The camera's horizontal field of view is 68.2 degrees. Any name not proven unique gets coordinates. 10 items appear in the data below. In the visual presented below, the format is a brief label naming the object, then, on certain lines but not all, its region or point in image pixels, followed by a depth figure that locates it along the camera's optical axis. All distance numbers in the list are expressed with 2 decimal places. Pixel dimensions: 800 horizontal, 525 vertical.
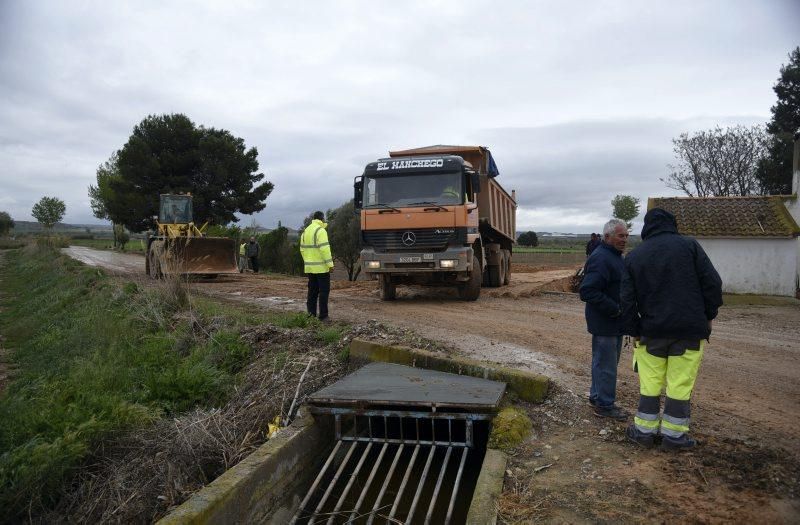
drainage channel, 4.46
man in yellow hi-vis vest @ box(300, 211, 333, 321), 8.58
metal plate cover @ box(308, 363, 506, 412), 4.81
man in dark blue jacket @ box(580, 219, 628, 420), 4.53
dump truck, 10.84
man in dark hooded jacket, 3.92
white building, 16.23
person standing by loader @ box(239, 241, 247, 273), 25.70
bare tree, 31.27
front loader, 17.11
